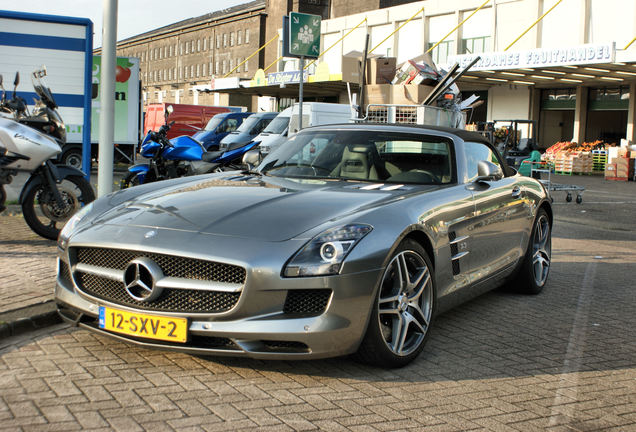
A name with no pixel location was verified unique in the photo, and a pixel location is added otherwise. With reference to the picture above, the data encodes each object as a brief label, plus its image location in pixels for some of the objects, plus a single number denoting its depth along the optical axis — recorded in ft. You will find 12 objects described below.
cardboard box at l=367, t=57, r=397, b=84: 52.44
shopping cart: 50.54
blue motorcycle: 39.27
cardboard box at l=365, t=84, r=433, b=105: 46.96
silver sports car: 12.21
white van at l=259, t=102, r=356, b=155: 68.85
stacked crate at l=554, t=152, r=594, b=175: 98.73
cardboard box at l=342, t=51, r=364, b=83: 51.12
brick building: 220.02
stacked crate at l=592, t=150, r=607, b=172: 100.27
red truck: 107.86
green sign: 46.50
